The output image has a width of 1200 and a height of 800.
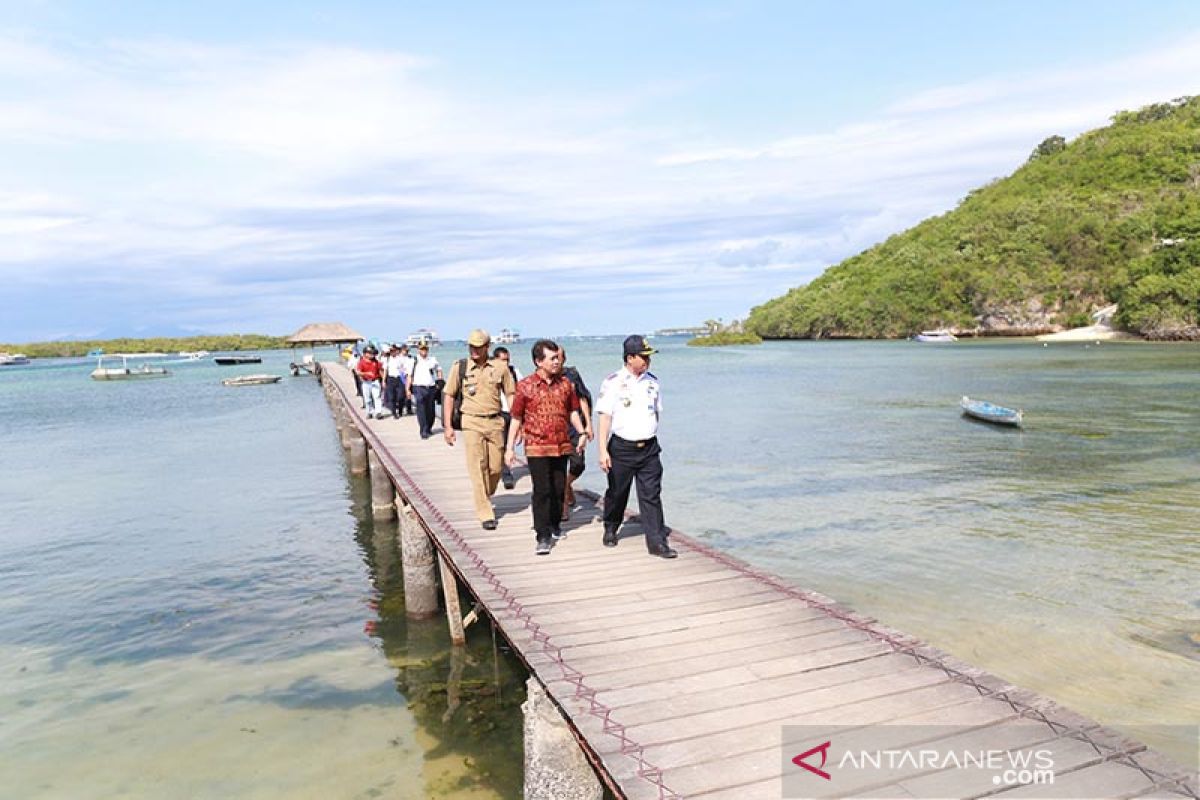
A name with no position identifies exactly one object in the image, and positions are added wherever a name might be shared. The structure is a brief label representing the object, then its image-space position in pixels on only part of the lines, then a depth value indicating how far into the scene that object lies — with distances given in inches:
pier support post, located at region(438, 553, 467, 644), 334.0
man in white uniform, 271.3
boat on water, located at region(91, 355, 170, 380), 2758.4
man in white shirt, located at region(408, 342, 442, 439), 620.7
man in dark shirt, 315.9
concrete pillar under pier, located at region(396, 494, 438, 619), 381.7
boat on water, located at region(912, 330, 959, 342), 4015.8
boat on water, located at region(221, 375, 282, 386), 2187.5
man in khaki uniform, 329.1
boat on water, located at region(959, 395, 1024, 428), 952.9
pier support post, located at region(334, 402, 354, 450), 835.3
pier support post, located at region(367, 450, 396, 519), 577.3
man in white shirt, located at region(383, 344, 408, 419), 781.9
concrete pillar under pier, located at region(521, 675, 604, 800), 168.9
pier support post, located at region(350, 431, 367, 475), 768.3
